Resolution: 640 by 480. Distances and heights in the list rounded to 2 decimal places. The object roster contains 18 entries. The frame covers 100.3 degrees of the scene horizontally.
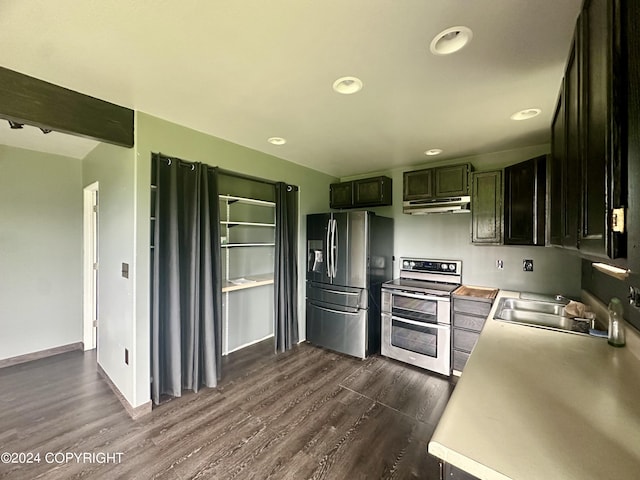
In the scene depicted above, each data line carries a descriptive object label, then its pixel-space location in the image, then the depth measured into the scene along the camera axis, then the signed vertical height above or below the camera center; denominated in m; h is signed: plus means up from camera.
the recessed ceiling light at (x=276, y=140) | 2.75 +1.04
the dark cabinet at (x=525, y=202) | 2.01 +0.30
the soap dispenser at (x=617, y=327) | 1.44 -0.48
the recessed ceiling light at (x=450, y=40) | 1.27 +0.99
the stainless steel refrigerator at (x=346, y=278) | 3.27 -0.50
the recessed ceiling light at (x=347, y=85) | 1.68 +1.00
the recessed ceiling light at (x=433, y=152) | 3.02 +1.01
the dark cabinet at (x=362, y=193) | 3.80 +0.68
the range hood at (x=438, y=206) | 3.03 +0.40
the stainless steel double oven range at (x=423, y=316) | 2.87 -0.88
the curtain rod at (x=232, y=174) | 2.31 +0.73
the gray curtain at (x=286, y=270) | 3.35 -0.40
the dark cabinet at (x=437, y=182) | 3.04 +0.68
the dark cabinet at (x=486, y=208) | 2.78 +0.33
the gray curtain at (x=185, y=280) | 2.30 -0.37
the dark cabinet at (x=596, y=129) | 0.60 +0.31
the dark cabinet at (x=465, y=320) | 2.71 -0.84
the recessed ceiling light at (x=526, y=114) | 2.07 +1.00
